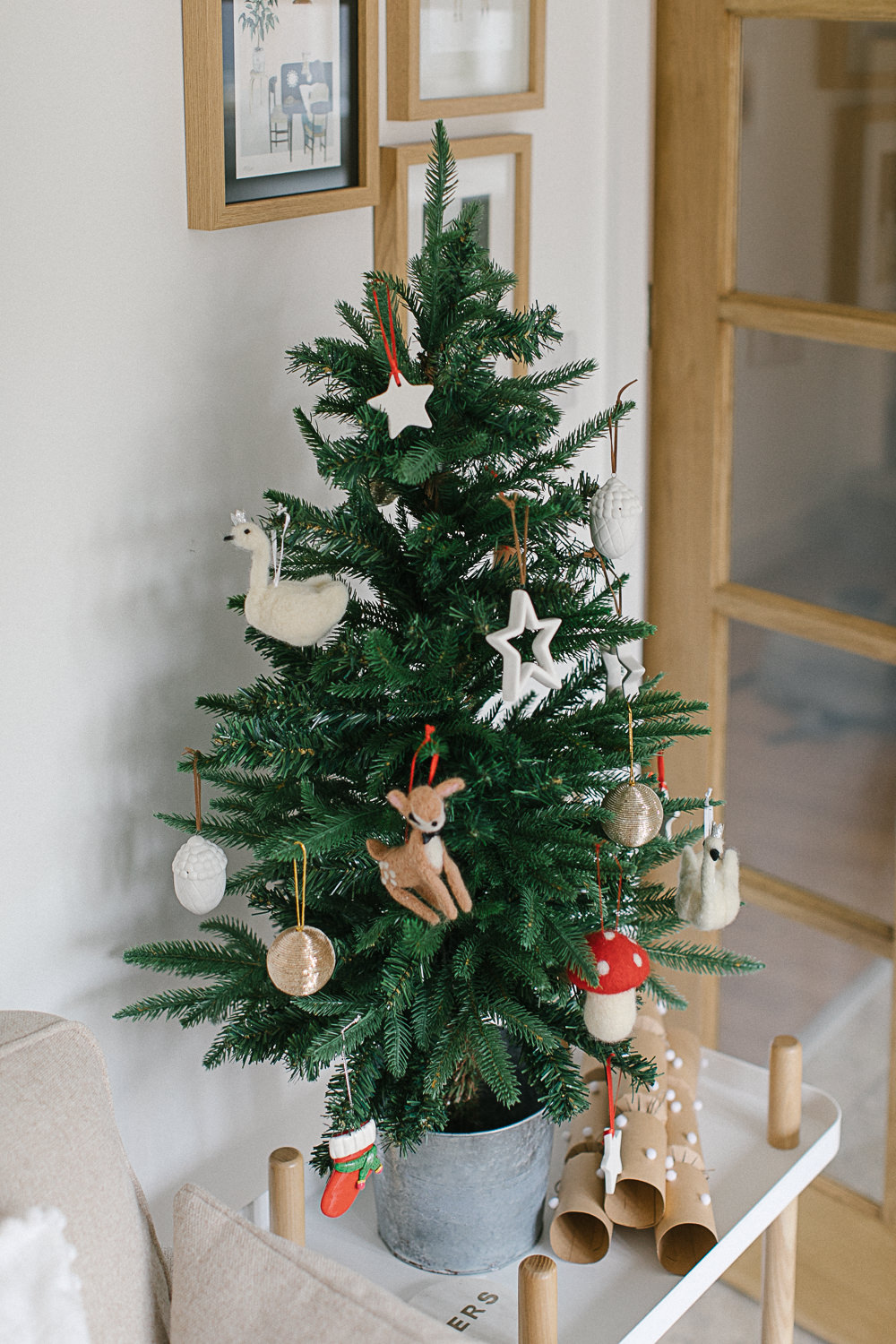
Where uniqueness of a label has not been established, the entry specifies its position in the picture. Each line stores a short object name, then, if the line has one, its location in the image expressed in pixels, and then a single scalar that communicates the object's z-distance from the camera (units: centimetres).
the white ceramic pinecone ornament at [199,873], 99
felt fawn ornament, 84
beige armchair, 81
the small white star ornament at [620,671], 101
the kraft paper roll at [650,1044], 122
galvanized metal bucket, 104
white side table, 105
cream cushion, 81
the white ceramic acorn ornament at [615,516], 98
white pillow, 76
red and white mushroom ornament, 95
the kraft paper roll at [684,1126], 117
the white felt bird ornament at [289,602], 93
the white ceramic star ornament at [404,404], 89
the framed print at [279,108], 104
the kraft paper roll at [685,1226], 108
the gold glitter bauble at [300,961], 91
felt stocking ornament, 95
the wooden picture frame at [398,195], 124
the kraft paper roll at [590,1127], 116
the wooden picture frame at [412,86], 121
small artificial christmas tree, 92
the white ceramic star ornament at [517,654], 85
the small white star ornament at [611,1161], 108
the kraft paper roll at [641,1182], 108
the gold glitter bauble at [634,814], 95
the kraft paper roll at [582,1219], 109
